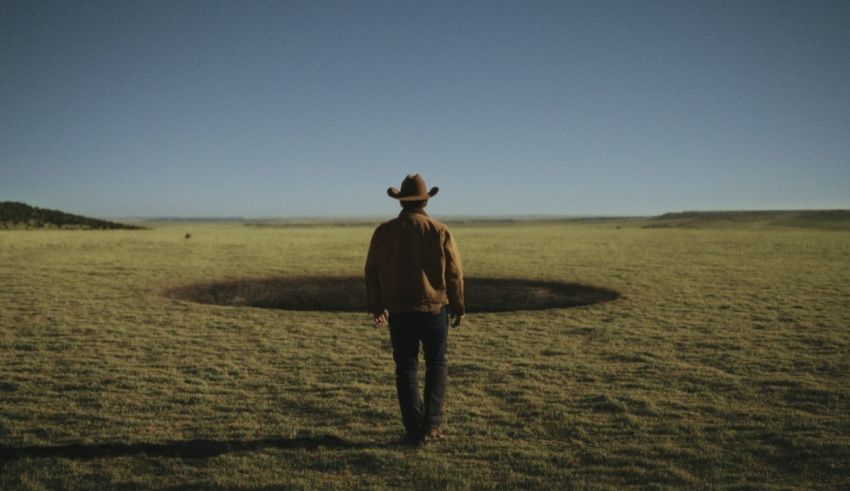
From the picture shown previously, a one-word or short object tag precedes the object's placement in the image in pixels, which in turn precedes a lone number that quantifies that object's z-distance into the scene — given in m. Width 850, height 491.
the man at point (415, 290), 4.50
